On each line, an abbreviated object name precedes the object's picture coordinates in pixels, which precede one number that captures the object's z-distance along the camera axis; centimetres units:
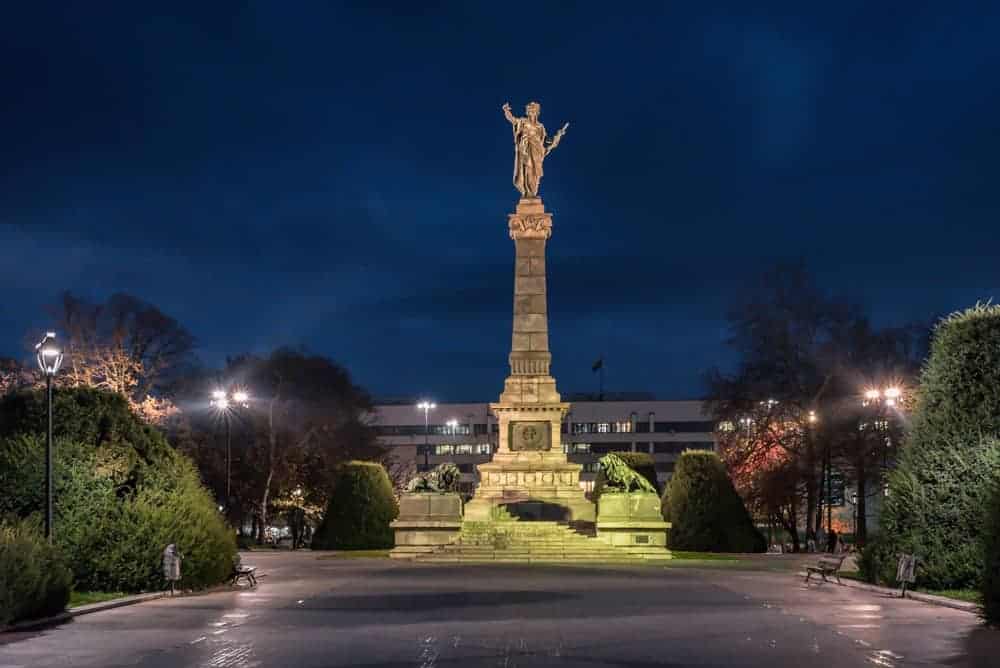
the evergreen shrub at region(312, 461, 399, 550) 5775
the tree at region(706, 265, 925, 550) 6056
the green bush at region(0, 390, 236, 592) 2727
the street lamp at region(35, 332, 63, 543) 2509
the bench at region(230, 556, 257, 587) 3052
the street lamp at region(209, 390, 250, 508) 5240
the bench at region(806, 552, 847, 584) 3222
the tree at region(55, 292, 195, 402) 5853
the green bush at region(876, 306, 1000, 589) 2625
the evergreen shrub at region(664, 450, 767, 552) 5475
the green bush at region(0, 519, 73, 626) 2038
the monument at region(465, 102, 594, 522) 5116
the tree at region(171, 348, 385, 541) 7244
